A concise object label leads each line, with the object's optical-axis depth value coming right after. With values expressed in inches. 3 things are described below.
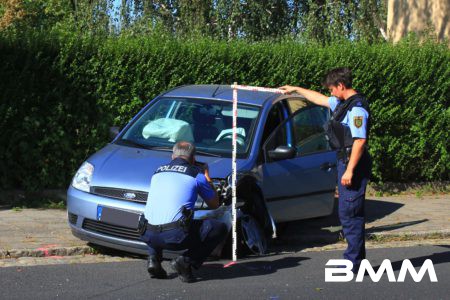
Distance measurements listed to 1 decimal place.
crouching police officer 289.6
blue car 322.3
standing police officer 301.7
